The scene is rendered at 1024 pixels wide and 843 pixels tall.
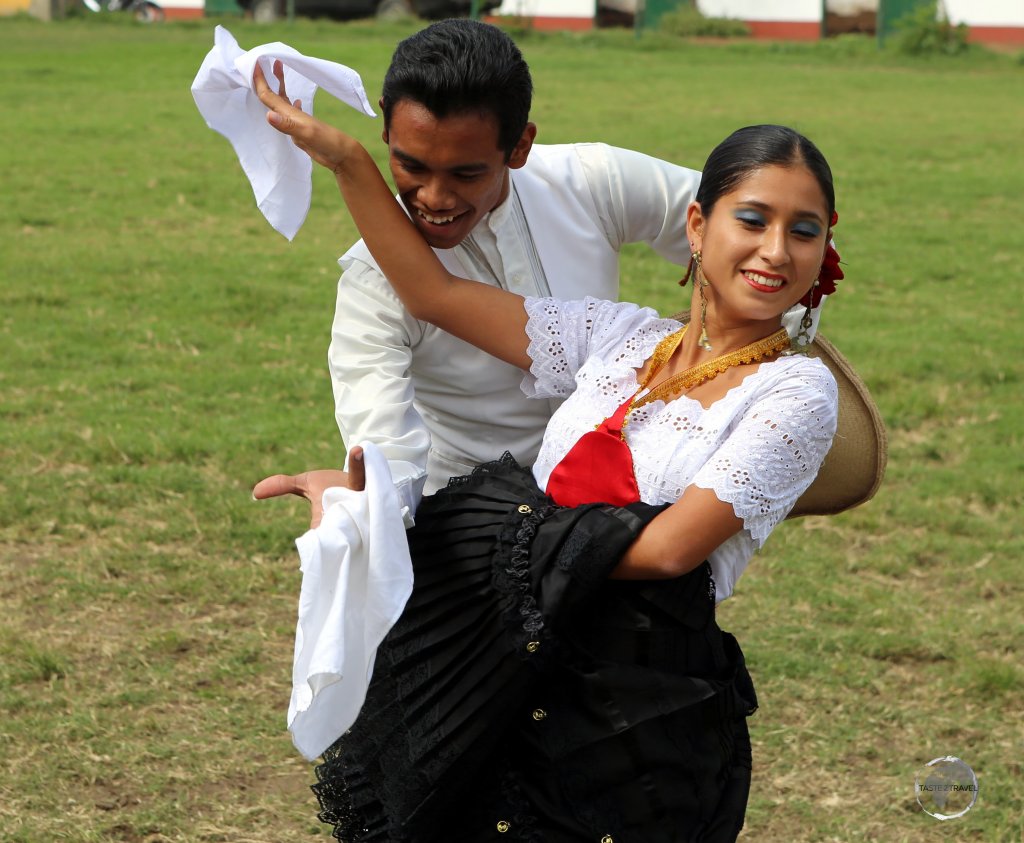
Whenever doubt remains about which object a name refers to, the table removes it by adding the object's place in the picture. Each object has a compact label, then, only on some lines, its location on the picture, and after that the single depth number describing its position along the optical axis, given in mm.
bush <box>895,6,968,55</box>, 44719
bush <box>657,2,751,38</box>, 49781
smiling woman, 4473
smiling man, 4781
